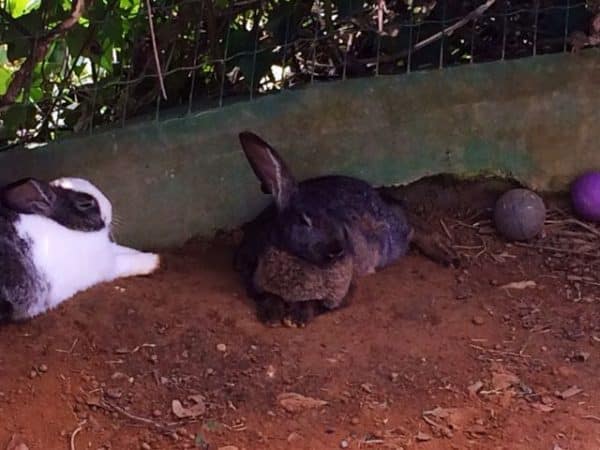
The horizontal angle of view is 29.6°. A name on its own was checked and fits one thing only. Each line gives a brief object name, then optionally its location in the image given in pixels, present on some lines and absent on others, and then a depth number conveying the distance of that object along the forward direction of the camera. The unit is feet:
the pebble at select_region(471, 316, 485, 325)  12.98
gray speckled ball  14.58
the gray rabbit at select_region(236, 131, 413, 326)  13.16
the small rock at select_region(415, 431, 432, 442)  11.00
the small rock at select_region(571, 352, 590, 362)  12.23
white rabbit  12.80
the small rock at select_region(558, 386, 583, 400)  11.59
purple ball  14.93
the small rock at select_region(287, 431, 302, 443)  11.07
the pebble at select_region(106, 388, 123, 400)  11.76
